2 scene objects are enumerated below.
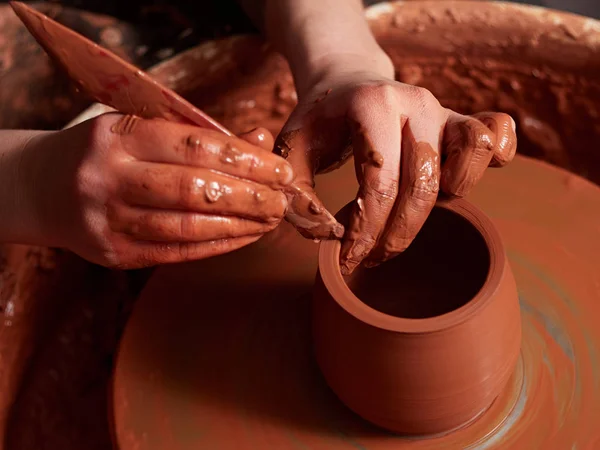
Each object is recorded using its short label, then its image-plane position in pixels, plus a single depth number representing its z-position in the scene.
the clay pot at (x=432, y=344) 0.61
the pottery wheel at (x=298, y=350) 0.66
